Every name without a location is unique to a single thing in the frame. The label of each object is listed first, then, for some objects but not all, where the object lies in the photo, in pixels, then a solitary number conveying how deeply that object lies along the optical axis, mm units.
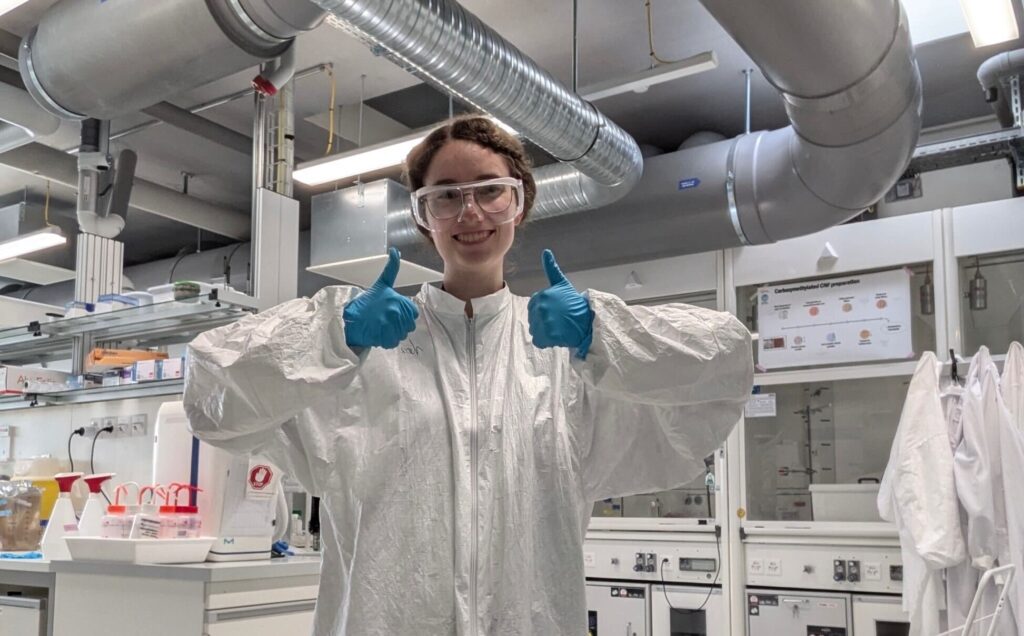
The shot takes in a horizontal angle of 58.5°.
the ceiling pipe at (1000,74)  3825
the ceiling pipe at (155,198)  5305
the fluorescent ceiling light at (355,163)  4039
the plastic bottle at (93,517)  2639
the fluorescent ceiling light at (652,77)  3471
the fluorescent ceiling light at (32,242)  5582
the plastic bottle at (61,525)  2816
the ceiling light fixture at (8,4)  2980
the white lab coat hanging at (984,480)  3342
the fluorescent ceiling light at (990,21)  2936
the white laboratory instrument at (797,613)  4020
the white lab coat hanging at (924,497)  3398
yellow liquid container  3371
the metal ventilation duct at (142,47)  3117
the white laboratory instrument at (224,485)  2531
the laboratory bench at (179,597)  2170
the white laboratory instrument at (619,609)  4488
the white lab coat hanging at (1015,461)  3258
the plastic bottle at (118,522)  2453
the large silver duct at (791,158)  2746
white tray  2326
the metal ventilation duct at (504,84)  2920
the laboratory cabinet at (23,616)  2609
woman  1283
